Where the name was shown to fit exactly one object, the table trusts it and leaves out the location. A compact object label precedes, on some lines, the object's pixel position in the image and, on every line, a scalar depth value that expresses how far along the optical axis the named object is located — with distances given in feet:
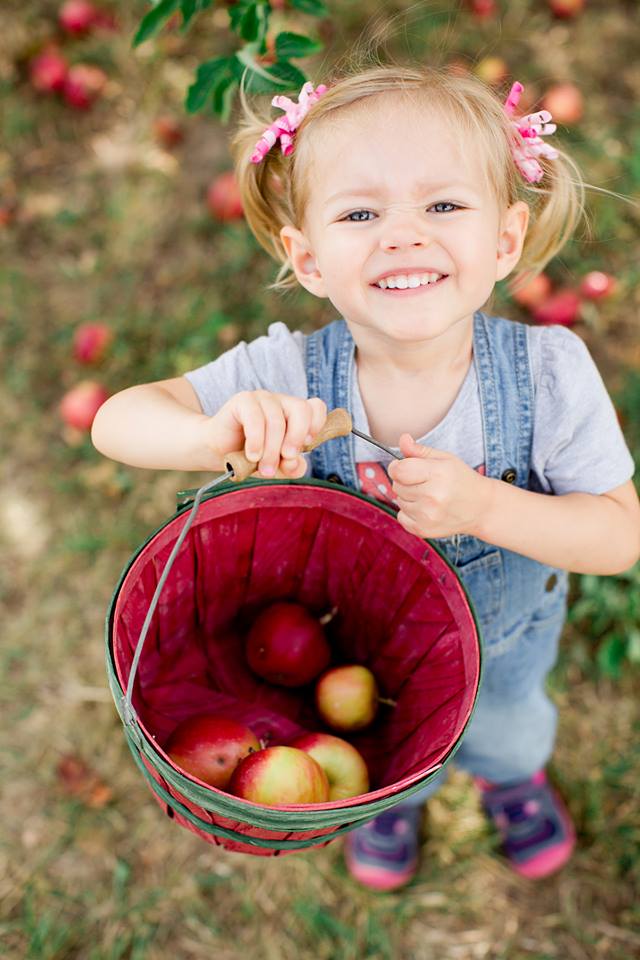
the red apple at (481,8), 8.85
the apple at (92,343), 7.73
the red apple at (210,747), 4.03
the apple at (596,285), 7.46
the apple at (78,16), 9.18
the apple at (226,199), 8.09
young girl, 3.48
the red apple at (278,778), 3.83
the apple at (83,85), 9.05
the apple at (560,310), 7.52
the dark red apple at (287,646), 4.59
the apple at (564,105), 8.16
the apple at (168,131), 8.75
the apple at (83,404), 7.38
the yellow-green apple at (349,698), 4.55
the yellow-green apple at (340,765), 4.18
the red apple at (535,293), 7.57
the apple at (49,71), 9.04
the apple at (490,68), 8.41
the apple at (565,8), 9.14
